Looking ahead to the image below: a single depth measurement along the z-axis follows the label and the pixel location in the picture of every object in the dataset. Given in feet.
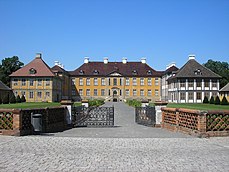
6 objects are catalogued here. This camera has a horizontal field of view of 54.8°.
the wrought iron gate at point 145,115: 40.18
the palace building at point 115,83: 194.35
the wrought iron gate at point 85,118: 40.80
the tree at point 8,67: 178.38
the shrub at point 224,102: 113.37
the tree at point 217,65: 242.30
